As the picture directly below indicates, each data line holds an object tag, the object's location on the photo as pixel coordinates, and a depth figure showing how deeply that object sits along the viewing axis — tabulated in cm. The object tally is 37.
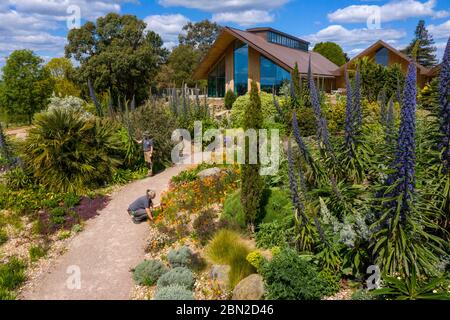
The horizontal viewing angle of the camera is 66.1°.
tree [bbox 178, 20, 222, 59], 6425
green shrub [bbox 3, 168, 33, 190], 1062
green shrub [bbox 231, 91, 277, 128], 1637
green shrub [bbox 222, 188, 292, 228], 757
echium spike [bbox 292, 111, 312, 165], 571
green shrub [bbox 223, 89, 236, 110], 2528
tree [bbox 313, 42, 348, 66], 4622
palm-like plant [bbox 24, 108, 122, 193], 1062
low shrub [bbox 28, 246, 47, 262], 741
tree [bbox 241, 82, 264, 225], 694
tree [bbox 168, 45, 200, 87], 4981
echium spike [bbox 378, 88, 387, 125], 707
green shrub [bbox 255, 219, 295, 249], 657
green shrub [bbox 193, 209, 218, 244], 742
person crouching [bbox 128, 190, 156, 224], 877
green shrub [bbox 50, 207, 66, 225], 880
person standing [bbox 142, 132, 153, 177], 1177
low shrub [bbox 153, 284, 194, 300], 558
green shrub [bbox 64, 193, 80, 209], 962
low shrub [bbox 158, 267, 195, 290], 607
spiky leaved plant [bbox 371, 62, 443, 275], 429
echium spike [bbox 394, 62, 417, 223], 397
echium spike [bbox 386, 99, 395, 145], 558
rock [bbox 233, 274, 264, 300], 530
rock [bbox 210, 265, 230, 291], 590
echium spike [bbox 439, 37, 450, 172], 457
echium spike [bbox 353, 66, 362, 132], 640
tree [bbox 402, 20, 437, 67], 4544
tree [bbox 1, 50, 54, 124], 3058
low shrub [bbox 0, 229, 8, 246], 818
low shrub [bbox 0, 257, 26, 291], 641
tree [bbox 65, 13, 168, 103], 3045
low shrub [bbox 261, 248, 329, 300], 500
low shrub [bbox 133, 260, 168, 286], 642
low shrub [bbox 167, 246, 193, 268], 670
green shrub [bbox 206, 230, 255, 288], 595
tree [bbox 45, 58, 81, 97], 3086
